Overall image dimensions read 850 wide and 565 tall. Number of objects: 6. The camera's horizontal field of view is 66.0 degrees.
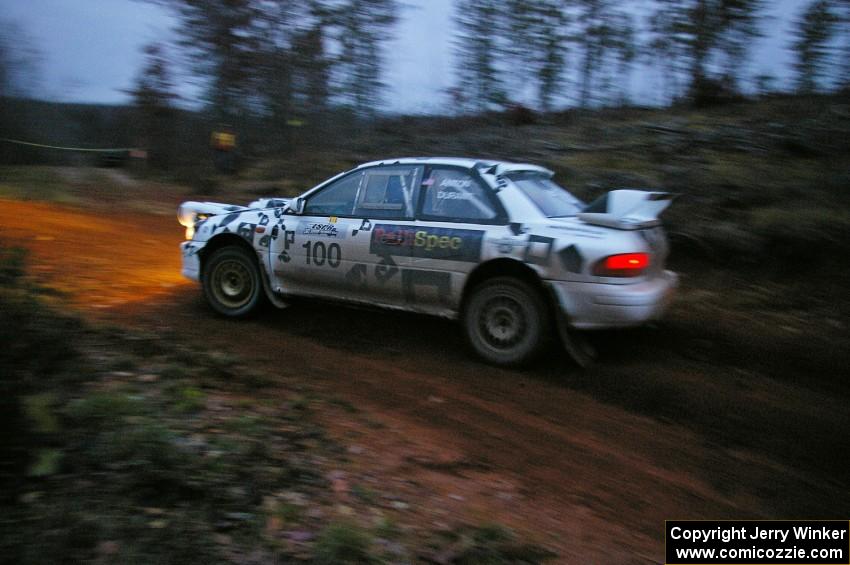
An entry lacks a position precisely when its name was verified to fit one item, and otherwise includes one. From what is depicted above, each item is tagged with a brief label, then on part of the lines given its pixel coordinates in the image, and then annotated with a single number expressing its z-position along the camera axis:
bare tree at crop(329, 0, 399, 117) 16.08
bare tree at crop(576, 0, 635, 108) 14.06
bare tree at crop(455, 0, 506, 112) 15.46
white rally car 5.11
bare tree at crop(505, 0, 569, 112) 14.94
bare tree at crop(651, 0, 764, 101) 11.86
